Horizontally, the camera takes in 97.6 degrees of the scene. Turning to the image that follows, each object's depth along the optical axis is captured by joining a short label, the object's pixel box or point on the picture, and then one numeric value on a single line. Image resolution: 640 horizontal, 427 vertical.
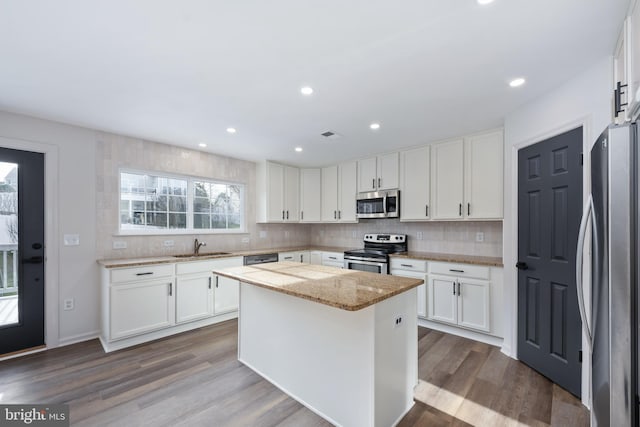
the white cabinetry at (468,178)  3.25
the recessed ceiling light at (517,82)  2.17
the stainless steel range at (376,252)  3.98
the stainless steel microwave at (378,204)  4.14
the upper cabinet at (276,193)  4.84
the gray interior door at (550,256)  2.16
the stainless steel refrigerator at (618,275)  1.01
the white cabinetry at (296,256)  4.70
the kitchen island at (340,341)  1.72
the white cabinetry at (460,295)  3.15
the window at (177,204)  3.65
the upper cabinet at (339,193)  4.79
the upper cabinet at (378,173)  4.23
